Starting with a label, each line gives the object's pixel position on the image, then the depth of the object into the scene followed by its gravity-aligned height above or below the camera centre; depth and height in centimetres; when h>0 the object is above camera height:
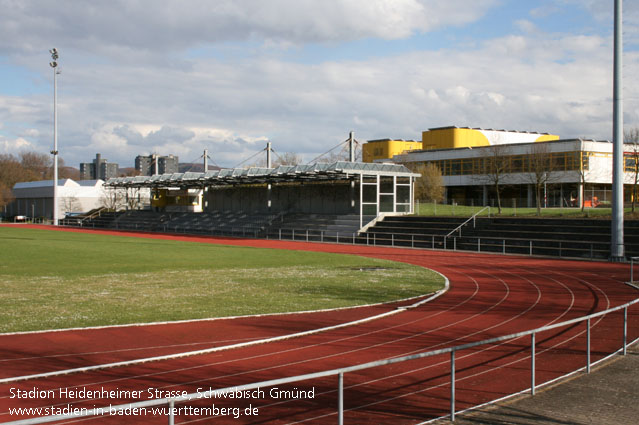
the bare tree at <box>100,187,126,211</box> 8644 +124
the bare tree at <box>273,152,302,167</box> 9498 +837
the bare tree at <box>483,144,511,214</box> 5878 +484
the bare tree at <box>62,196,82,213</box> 8481 +42
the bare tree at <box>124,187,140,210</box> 7854 +83
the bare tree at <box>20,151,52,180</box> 12985 +1020
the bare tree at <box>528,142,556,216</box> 5588 +507
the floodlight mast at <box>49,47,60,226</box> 6234 +1041
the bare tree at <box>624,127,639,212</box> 3999 +526
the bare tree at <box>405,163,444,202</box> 6147 +251
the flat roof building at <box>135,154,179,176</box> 7250 +629
